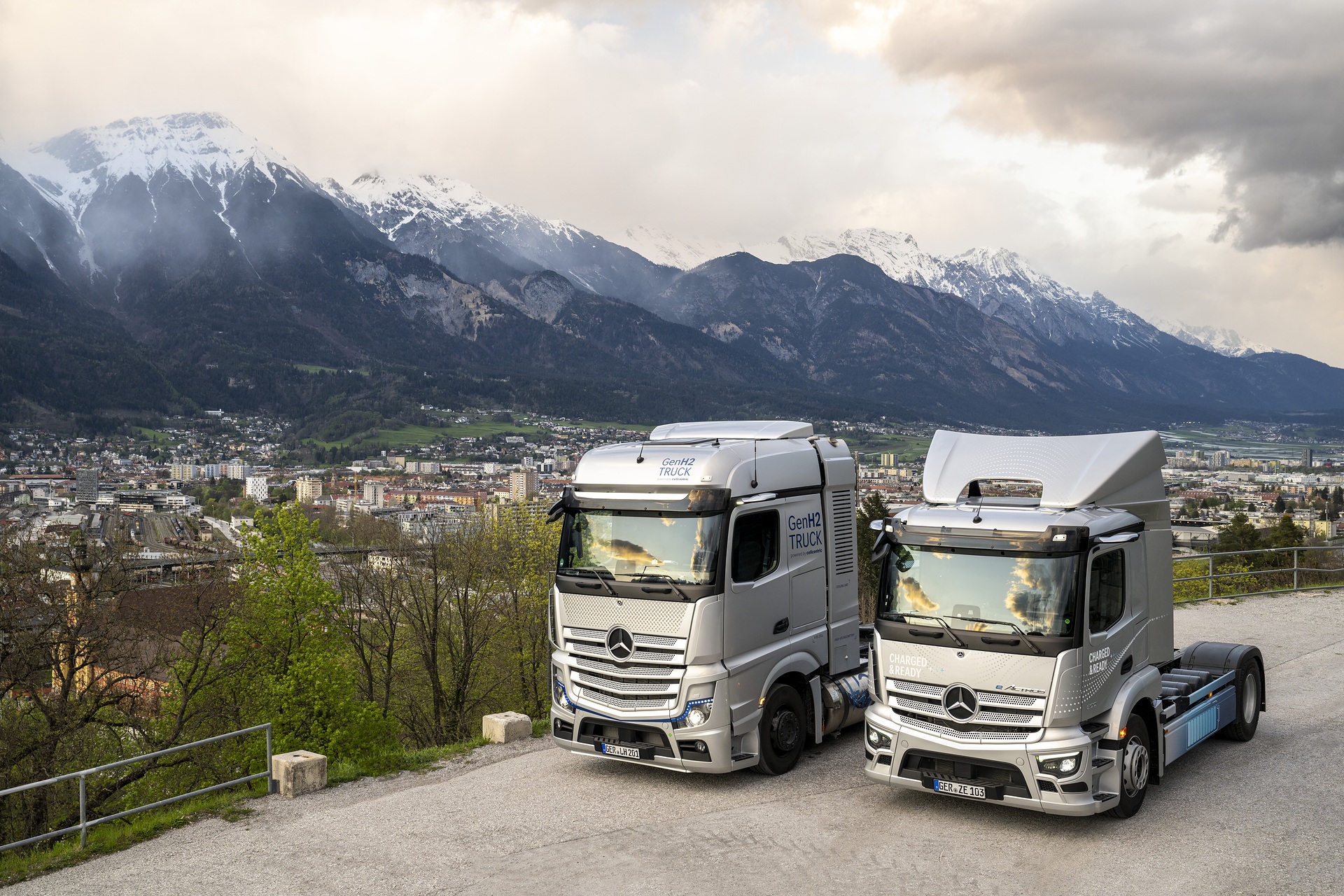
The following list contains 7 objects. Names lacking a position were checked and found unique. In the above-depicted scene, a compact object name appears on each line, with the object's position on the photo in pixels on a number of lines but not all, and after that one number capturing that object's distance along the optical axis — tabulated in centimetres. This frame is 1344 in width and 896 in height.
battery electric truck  893
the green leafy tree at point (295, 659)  2831
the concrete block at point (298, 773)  1130
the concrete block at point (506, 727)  1348
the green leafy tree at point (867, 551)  2680
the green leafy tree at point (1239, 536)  3450
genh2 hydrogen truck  1040
